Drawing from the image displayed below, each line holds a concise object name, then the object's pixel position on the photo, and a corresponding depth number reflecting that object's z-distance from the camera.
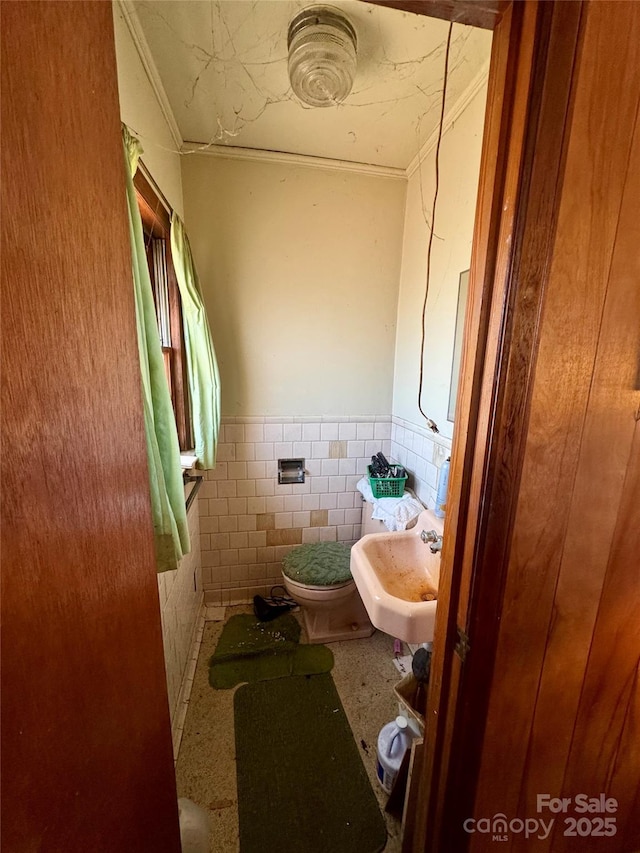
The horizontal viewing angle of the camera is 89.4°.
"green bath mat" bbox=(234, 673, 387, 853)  1.07
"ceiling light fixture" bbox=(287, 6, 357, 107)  1.00
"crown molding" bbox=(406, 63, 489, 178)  1.18
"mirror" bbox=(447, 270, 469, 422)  1.35
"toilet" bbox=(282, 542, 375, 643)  1.69
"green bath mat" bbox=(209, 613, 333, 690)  1.63
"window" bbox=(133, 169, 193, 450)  1.52
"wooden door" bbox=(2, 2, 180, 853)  0.33
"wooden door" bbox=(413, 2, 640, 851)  0.49
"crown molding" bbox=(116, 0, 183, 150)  0.98
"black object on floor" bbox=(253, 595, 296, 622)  1.97
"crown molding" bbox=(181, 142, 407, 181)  1.66
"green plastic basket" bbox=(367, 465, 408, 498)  1.76
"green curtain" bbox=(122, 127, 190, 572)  0.80
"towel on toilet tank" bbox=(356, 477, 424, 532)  1.56
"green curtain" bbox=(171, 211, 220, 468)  1.47
